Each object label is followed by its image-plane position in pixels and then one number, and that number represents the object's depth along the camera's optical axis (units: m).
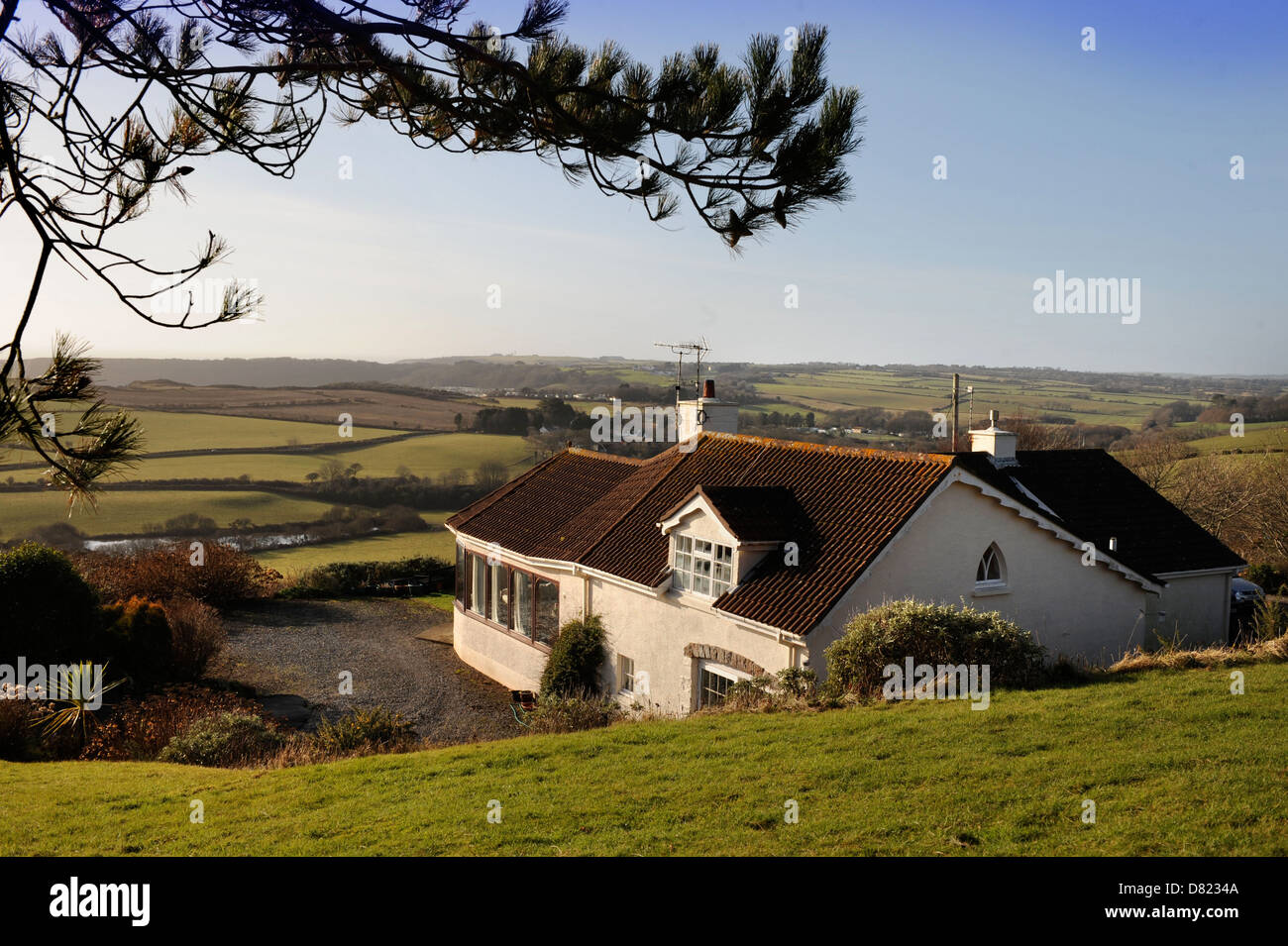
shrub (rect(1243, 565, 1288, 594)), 30.83
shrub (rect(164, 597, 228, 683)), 23.38
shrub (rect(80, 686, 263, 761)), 15.77
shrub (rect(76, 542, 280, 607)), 31.60
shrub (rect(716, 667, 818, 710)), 13.43
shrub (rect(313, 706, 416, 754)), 15.75
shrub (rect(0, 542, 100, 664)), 19.47
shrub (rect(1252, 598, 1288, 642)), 16.06
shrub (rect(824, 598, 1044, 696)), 13.04
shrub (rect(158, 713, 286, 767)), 14.68
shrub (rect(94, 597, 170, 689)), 21.53
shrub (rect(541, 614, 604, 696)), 20.45
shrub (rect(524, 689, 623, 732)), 15.46
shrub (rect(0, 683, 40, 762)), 15.29
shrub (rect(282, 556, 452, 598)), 38.25
